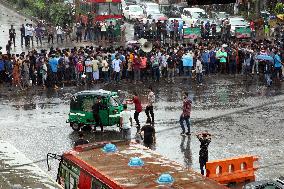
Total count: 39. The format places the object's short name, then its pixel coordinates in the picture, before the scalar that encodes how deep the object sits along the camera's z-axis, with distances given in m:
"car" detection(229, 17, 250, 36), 45.47
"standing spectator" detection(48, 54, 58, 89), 31.35
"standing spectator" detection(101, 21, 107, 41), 44.25
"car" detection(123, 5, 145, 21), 52.72
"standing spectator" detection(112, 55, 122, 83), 32.03
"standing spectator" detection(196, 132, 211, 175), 18.42
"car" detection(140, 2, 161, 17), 53.56
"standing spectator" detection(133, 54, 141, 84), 32.50
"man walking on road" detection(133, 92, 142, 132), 23.84
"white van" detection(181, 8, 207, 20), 50.88
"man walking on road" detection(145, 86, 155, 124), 24.34
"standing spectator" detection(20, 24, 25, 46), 42.08
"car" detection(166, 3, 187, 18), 53.17
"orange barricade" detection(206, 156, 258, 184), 18.22
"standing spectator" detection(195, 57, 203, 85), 32.16
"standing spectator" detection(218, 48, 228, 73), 34.25
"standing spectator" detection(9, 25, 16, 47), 41.97
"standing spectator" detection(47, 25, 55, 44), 43.46
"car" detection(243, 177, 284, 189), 14.70
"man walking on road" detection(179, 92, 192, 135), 22.78
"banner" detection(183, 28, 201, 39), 44.00
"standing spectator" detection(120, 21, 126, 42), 45.45
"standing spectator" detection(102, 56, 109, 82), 32.19
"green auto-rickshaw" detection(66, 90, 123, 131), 23.92
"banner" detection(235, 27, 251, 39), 44.66
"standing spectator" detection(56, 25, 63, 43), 43.72
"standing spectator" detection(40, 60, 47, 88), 31.11
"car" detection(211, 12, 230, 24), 49.80
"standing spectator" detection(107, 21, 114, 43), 44.41
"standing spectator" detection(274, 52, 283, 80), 32.72
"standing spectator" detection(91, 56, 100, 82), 31.83
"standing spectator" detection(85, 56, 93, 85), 31.83
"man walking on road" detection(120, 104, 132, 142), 22.09
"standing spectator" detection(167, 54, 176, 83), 33.22
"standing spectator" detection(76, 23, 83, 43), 44.38
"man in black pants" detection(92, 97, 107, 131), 23.58
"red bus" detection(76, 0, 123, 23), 47.62
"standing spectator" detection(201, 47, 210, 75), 33.78
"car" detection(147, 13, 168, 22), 50.75
